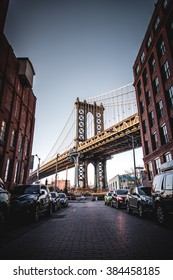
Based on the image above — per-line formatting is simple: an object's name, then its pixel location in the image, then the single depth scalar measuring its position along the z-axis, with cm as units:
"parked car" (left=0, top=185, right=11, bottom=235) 530
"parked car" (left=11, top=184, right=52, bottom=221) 744
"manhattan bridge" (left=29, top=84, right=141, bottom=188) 4334
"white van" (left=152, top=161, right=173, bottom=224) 637
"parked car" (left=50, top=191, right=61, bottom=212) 1372
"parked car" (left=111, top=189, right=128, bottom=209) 1539
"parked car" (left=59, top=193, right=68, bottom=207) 1906
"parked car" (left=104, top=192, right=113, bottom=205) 1973
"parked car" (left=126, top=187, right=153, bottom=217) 934
